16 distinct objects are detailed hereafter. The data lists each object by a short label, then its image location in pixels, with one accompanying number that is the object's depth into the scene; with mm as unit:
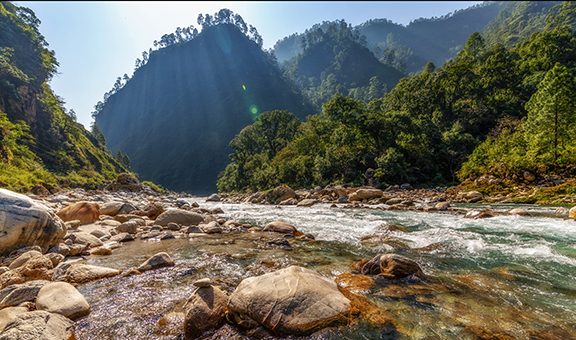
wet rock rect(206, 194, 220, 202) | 49056
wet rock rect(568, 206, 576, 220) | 13100
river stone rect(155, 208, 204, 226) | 15033
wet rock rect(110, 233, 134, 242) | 11492
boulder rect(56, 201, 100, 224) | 14227
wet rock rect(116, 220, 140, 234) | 12930
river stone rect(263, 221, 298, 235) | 12815
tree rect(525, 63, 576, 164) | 24391
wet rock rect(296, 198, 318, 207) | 26794
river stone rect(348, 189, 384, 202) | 27234
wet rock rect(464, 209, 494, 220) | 14714
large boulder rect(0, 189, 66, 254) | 8188
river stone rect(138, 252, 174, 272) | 7734
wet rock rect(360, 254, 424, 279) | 6730
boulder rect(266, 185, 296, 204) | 33112
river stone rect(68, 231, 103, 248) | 10254
